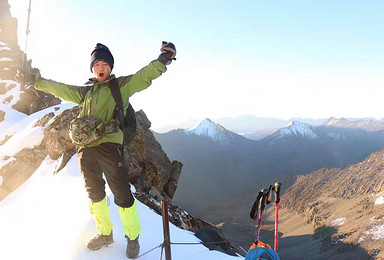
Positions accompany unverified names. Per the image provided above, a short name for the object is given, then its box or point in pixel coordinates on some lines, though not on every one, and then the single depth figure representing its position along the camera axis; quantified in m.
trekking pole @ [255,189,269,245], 4.95
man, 5.06
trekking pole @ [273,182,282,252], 4.82
